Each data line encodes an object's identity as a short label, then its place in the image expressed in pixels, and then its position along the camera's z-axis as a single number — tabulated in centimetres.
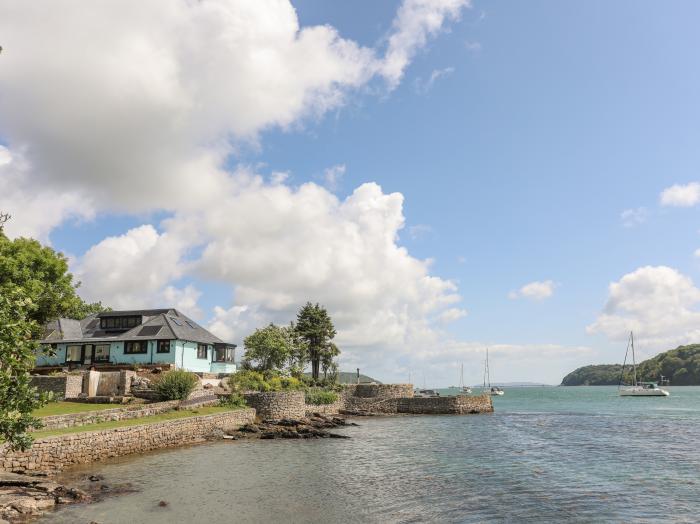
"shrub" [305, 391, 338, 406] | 6738
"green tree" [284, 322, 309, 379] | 7925
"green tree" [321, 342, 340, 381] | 8762
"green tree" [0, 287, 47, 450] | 1622
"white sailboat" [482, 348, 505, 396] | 18526
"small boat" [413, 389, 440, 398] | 13512
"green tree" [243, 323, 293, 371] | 7569
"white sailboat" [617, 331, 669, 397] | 12314
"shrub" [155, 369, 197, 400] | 4366
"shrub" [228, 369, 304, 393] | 5588
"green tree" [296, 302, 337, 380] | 8675
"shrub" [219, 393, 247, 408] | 4859
